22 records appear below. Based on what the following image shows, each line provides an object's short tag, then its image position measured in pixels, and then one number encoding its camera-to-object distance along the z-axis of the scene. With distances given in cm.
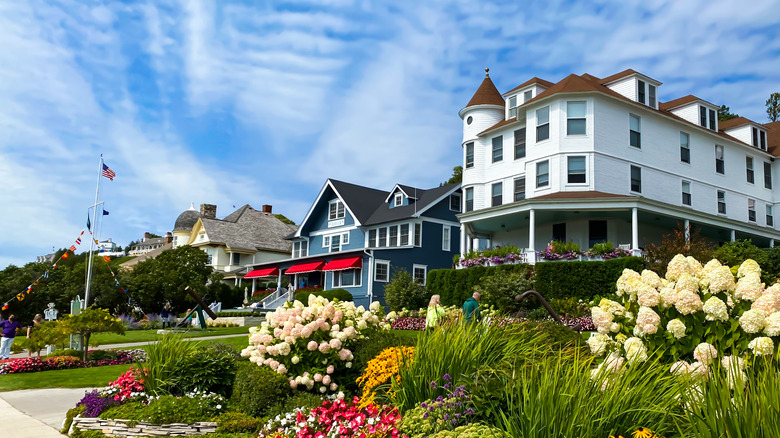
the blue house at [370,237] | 3694
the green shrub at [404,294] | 2855
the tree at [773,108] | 5030
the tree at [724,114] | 4599
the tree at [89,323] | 1641
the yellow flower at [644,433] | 438
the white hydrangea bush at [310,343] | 867
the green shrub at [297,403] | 795
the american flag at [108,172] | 3466
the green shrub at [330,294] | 3244
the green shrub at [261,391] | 848
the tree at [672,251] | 1959
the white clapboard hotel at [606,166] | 2686
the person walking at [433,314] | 1136
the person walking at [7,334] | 1903
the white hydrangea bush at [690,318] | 531
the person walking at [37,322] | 1783
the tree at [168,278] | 3603
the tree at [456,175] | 5388
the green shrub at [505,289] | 2220
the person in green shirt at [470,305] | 1287
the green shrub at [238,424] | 793
